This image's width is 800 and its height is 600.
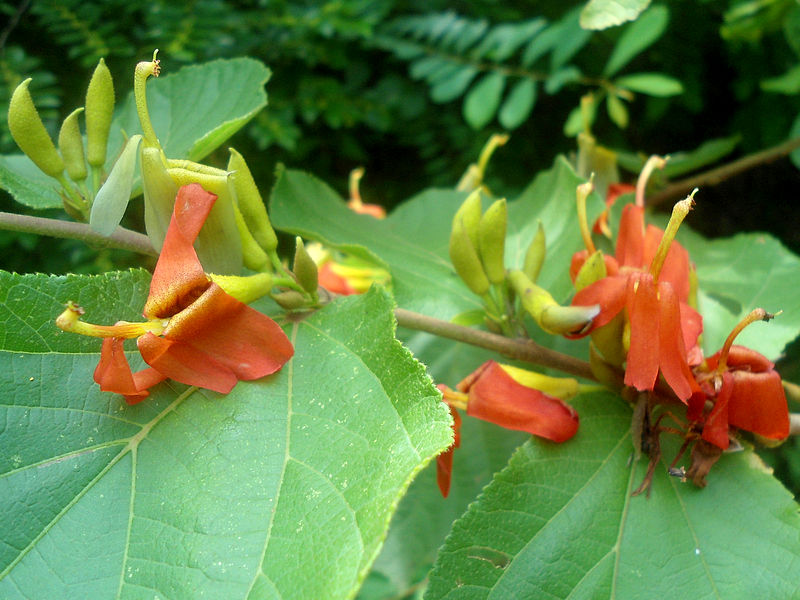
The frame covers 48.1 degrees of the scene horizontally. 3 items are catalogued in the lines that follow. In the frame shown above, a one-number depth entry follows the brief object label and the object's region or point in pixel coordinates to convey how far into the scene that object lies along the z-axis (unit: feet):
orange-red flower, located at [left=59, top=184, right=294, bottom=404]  0.45
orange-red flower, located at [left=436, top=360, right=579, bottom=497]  0.54
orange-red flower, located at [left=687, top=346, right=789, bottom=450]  0.51
